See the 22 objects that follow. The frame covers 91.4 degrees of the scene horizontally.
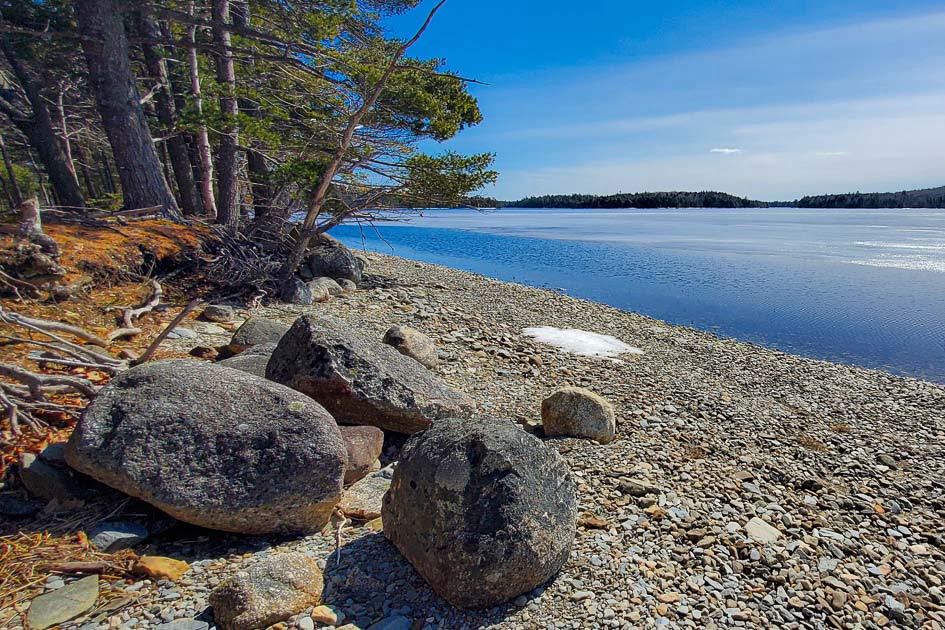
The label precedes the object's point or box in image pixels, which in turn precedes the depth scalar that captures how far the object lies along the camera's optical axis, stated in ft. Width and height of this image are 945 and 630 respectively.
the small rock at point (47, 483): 9.52
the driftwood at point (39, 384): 10.12
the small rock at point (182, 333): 19.11
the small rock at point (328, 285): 33.37
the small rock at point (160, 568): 8.43
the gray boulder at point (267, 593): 7.61
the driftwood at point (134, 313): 17.10
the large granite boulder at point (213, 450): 9.07
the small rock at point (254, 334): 18.04
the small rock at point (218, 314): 22.57
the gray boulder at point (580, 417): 16.71
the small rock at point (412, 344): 21.15
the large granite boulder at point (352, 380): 13.69
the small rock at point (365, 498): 11.33
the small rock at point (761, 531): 12.09
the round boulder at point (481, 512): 8.75
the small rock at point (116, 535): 8.81
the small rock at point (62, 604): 7.36
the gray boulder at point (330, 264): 38.96
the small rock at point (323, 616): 8.13
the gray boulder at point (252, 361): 15.31
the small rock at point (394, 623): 8.32
